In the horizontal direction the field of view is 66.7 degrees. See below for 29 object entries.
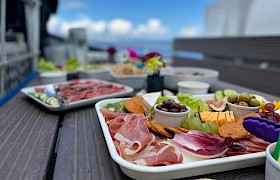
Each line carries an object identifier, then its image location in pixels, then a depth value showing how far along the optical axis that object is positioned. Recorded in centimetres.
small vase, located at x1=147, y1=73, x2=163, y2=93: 113
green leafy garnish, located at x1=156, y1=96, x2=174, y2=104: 77
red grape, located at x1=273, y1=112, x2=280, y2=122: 62
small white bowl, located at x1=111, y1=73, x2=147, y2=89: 139
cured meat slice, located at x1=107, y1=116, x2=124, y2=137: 64
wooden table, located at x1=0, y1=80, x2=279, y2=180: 49
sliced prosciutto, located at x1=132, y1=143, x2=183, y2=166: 47
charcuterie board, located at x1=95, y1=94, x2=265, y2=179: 44
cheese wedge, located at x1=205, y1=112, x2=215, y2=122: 66
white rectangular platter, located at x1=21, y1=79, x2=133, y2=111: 90
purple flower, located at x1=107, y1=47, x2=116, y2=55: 227
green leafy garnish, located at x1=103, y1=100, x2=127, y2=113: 85
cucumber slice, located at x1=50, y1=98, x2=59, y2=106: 91
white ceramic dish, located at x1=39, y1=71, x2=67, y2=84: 148
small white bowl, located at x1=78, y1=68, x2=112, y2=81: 168
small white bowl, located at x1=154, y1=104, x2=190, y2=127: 64
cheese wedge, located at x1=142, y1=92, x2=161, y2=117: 74
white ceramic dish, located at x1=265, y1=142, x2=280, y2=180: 40
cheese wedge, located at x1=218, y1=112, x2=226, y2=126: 65
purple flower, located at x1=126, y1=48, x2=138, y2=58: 186
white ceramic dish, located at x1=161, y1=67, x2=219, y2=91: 127
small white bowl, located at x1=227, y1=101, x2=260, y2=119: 72
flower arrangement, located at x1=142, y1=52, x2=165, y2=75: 113
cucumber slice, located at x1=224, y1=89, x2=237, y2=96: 101
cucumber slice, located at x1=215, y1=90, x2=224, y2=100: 99
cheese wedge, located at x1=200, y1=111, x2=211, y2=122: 67
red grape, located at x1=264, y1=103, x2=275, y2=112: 67
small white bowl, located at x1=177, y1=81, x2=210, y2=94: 109
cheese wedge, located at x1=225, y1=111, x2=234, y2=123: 65
